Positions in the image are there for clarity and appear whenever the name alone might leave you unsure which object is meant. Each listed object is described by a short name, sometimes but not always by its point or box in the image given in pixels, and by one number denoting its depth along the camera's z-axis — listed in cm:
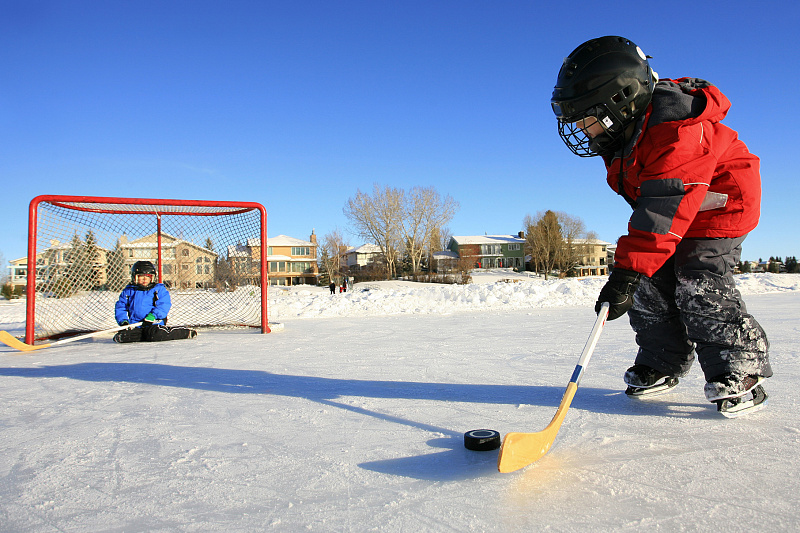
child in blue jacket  500
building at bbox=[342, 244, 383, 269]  5992
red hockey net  514
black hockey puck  141
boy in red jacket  160
